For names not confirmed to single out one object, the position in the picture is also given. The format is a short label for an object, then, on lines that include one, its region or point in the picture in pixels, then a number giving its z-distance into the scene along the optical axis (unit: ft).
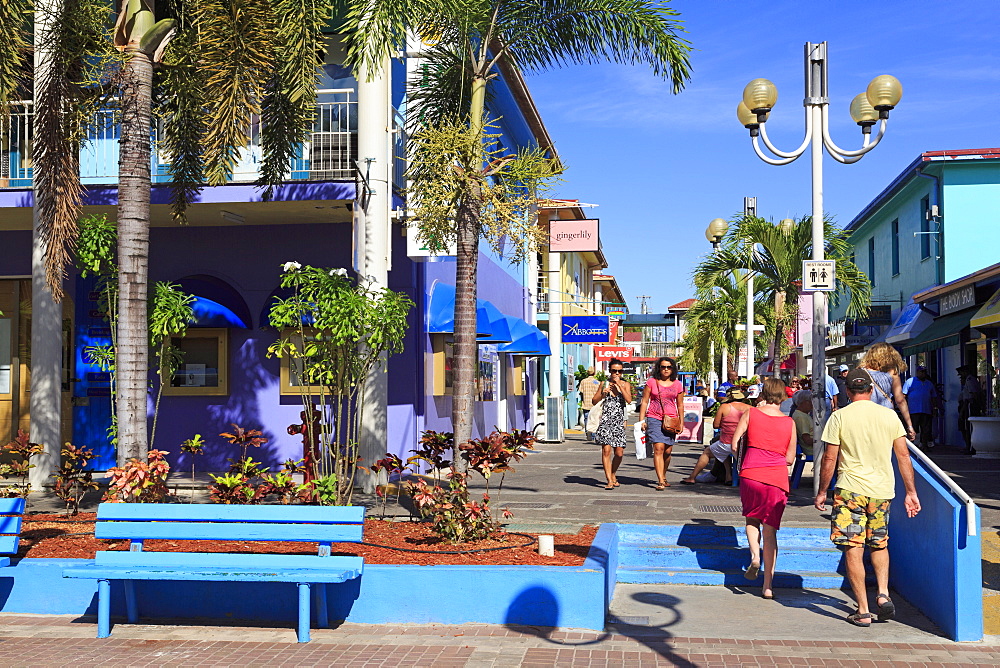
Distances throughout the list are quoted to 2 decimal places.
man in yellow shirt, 22.72
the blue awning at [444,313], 49.55
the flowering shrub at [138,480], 26.76
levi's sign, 117.50
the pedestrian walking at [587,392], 93.56
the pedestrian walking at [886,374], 31.60
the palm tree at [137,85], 29.78
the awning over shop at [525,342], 64.28
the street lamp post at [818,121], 38.01
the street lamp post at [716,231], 77.71
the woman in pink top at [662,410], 41.04
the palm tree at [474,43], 32.07
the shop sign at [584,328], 88.43
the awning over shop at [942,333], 73.05
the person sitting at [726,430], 39.24
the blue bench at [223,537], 21.61
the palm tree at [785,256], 65.92
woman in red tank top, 25.35
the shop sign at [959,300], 69.25
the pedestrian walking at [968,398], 66.28
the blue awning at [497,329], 51.98
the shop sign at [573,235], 72.90
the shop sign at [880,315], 100.42
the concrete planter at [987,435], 59.98
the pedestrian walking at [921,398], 66.33
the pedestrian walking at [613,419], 41.47
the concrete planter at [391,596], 22.39
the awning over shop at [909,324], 81.56
